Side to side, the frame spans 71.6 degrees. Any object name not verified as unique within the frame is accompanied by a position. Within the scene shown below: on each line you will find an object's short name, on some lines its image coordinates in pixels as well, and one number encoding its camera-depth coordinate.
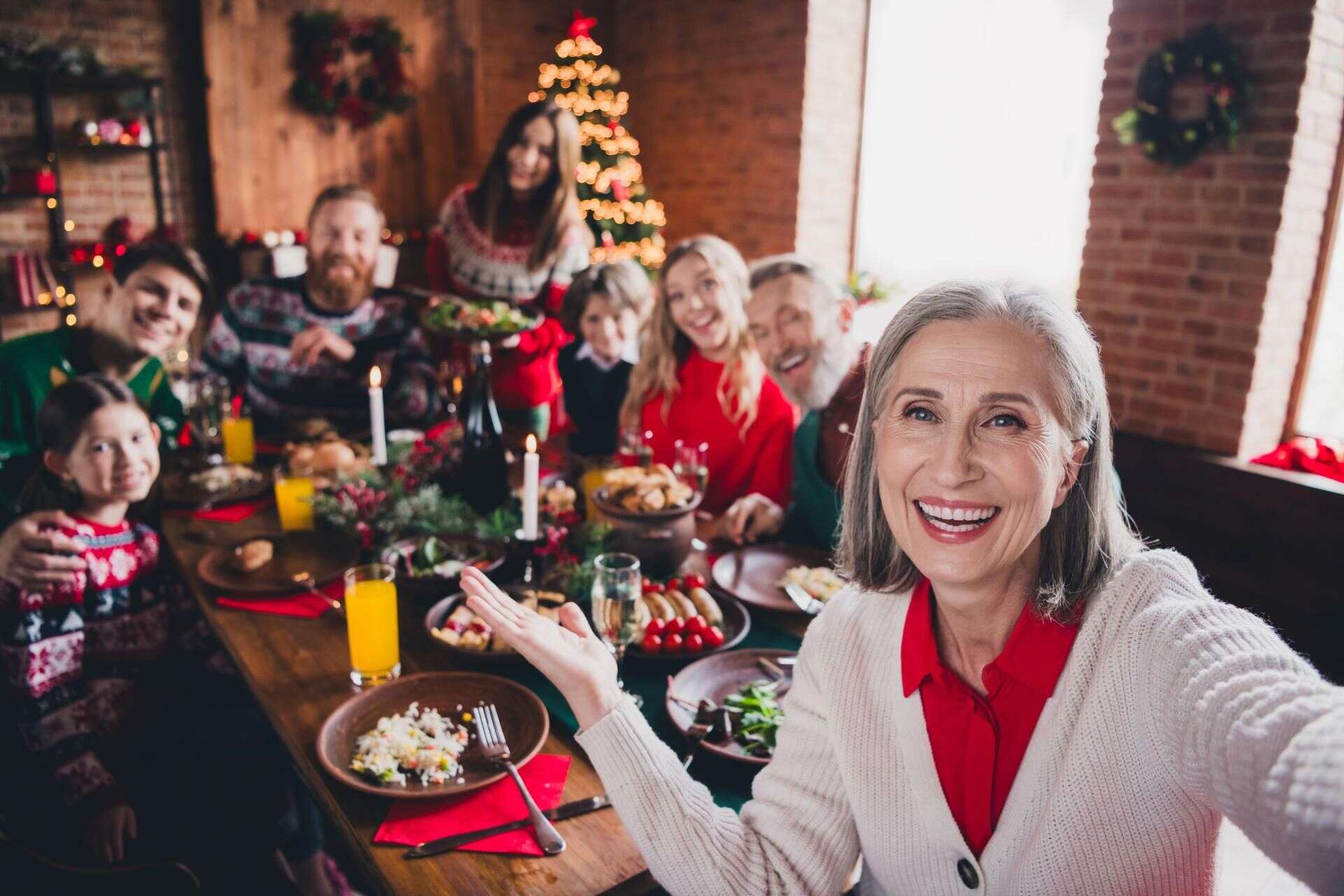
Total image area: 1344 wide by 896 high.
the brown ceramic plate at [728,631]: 1.53
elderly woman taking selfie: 0.96
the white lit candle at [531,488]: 1.70
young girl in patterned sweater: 1.68
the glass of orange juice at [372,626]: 1.50
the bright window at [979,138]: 4.59
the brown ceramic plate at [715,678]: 1.40
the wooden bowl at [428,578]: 1.80
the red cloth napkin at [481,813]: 1.14
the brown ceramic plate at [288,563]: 1.83
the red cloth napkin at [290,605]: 1.77
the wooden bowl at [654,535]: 1.80
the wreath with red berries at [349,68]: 5.80
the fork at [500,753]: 1.12
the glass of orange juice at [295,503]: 2.13
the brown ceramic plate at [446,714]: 1.22
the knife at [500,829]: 1.11
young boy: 2.95
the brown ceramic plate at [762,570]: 1.79
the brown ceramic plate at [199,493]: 2.32
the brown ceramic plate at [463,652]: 1.54
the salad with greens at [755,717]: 1.32
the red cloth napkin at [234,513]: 2.28
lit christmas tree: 5.68
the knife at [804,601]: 1.72
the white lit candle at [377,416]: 2.24
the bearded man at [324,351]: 2.96
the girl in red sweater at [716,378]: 2.62
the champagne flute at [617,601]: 1.45
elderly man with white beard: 2.28
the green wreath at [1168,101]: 3.30
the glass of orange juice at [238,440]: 2.63
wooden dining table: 1.08
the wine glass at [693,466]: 2.07
